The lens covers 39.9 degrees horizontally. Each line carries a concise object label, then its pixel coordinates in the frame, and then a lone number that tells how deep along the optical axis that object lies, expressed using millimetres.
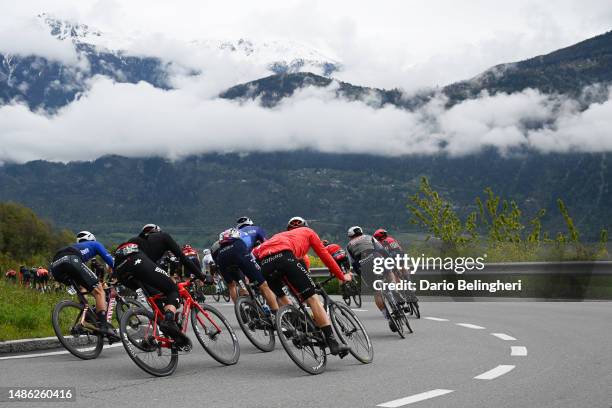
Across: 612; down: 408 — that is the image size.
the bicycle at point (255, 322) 10811
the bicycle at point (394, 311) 12297
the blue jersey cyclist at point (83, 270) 10758
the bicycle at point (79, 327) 10344
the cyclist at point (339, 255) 19250
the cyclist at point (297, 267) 8852
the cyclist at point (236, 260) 11883
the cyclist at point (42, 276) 29727
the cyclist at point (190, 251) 21628
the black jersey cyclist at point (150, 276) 8898
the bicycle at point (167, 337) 8586
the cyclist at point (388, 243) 15094
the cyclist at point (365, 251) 13188
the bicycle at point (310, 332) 8588
